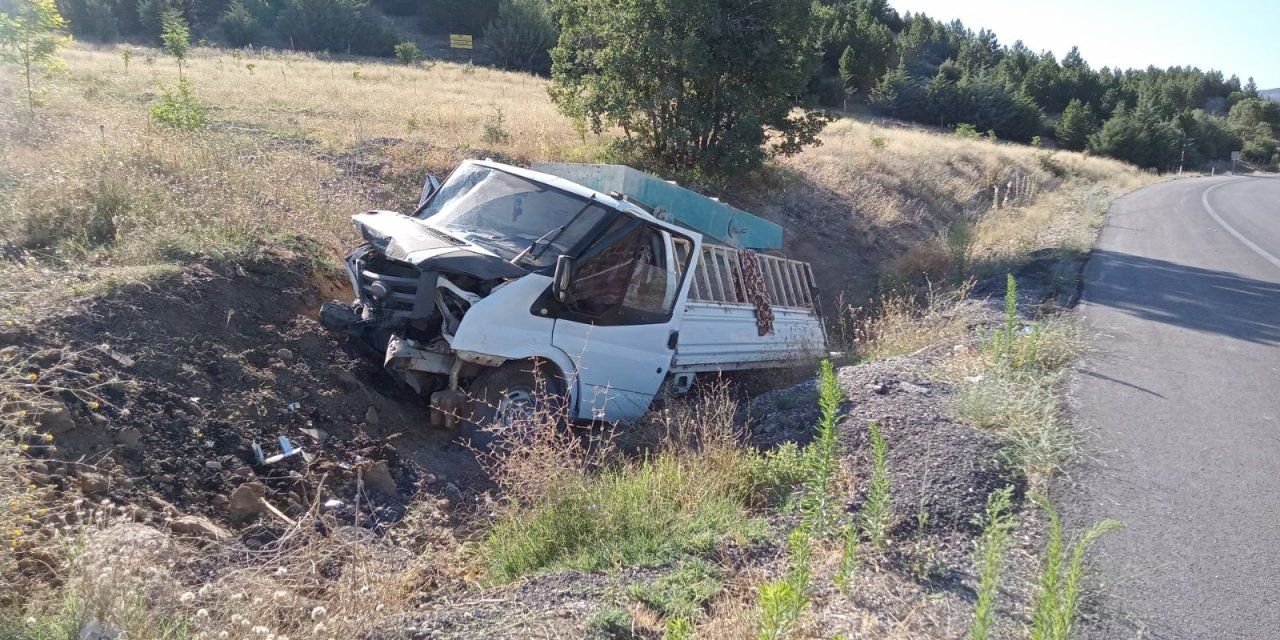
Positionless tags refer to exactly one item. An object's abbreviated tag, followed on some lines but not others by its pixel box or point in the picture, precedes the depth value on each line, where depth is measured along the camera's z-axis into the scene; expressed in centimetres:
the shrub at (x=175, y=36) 1723
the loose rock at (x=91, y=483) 438
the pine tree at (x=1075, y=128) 5291
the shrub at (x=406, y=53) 3994
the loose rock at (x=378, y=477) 564
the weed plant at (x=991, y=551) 293
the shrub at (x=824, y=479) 401
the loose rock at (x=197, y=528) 441
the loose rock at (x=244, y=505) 487
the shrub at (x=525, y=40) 4862
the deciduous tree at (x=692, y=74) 1467
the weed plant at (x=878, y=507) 401
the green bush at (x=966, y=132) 3957
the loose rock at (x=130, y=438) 485
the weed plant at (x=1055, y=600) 280
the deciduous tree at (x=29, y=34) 1079
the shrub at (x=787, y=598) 271
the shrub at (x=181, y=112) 1102
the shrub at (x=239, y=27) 4744
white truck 622
